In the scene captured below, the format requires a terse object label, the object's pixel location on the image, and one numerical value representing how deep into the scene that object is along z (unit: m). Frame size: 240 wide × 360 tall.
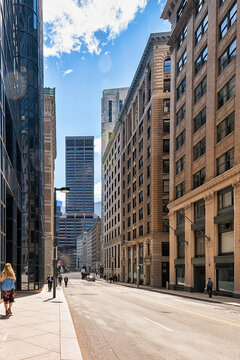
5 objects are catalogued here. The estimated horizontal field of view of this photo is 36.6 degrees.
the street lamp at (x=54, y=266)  25.04
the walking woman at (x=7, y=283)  12.44
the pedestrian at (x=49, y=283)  36.29
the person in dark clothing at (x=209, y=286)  30.14
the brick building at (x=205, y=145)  31.69
